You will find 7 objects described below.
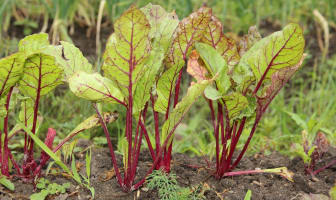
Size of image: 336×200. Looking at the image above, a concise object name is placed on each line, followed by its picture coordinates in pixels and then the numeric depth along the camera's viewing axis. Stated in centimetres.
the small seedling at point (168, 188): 144
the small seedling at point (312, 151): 161
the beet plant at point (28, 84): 142
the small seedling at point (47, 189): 147
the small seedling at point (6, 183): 149
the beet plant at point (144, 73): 138
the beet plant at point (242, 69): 144
